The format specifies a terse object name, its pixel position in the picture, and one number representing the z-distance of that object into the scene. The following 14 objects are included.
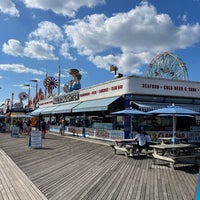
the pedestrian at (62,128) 20.41
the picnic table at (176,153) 7.31
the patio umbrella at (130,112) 11.66
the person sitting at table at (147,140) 9.59
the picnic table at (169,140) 10.94
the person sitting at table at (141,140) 9.42
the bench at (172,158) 7.23
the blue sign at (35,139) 11.67
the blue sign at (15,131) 18.24
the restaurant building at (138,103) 14.60
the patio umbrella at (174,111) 8.82
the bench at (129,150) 9.33
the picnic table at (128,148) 9.36
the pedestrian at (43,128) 17.95
